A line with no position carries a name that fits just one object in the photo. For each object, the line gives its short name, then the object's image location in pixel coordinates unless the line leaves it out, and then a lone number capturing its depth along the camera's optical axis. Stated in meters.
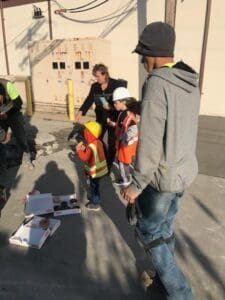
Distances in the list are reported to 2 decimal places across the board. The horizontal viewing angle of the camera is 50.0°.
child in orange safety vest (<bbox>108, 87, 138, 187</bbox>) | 3.08
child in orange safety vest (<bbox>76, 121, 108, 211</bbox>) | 2.86
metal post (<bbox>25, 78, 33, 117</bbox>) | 7.57
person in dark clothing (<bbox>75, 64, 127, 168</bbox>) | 3.57
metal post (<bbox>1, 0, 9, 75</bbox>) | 9.10
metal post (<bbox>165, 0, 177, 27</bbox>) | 5.12
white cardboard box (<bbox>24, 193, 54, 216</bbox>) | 3.03
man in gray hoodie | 1.48
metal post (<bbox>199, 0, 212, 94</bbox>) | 6.29
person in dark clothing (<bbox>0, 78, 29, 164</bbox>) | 3.80
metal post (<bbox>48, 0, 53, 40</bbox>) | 8.13
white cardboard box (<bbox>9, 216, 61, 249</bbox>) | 2.60
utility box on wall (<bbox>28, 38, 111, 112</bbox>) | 7.23
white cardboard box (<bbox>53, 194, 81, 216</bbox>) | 3.08
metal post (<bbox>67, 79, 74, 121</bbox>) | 7.15
